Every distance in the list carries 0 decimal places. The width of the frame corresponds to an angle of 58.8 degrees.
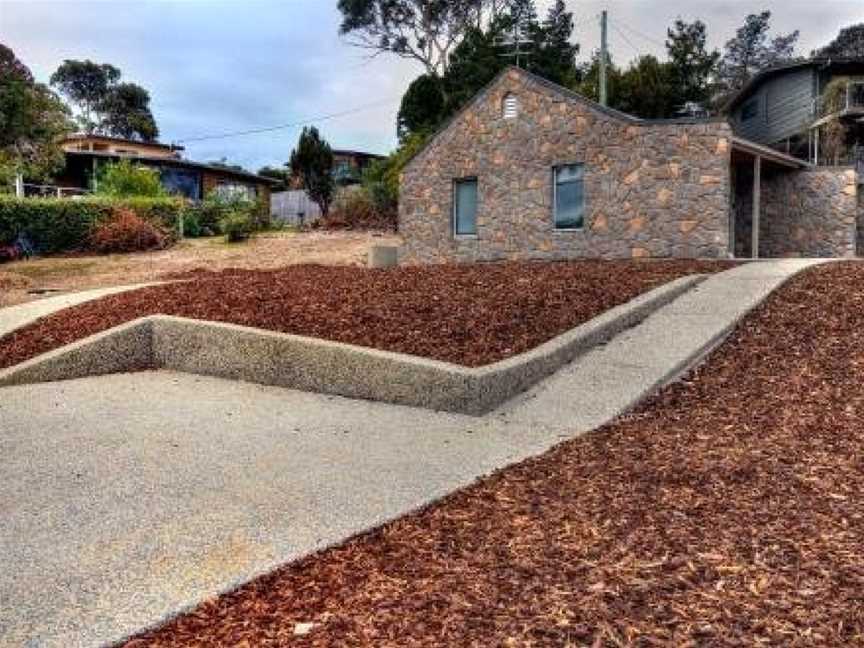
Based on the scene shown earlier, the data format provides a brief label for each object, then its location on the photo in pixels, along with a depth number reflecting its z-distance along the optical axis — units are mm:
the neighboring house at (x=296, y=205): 34031
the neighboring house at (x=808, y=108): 25344
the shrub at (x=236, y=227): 23750
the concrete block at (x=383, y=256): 17516
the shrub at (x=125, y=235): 21875
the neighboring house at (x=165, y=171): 32531
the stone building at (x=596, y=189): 13555
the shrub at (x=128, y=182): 26297
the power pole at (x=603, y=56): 24278
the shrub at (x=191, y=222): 26484
